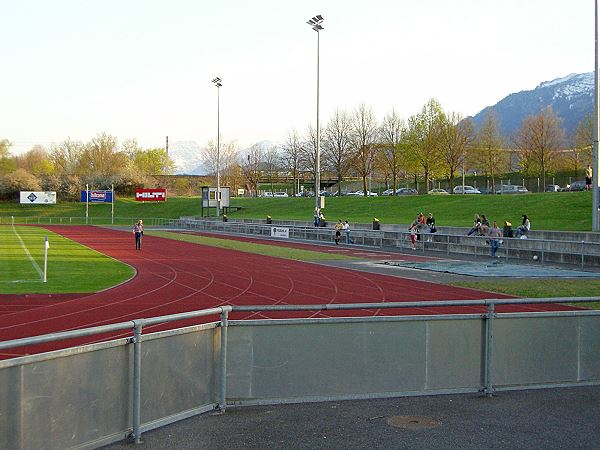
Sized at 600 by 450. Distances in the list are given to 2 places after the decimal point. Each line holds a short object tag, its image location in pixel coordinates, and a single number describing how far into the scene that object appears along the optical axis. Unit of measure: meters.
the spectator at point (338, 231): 44.34
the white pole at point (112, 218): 86.18
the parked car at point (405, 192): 89.18
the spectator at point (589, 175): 32.41
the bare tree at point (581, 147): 75.25
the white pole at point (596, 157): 30.39
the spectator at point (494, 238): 31.88
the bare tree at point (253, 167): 120.81
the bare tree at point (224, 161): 124.75
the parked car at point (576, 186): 70.26
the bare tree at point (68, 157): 134.38
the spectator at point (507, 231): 33.41
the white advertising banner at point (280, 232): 51.56
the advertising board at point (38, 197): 104.75
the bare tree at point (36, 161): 138.12
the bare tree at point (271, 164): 130.59
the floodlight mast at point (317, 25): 51.11
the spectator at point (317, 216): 51.16
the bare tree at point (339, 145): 89.00
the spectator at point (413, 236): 37.97
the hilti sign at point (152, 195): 108.31
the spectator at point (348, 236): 44.95
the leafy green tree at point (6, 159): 123.32
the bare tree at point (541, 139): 73.38
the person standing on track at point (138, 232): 40.33
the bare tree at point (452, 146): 74.31
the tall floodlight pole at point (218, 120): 73.74
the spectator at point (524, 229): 33.83
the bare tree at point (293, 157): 103.39
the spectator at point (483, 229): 34.16
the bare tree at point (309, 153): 96.12
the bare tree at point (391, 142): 81.25
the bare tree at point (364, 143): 86.94
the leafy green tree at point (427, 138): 74.25
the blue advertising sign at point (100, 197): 97.12
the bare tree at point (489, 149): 76.51
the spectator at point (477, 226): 34.92
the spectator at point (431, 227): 38.43
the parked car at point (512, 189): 74.26
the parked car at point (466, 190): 80.69
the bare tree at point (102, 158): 128.62
